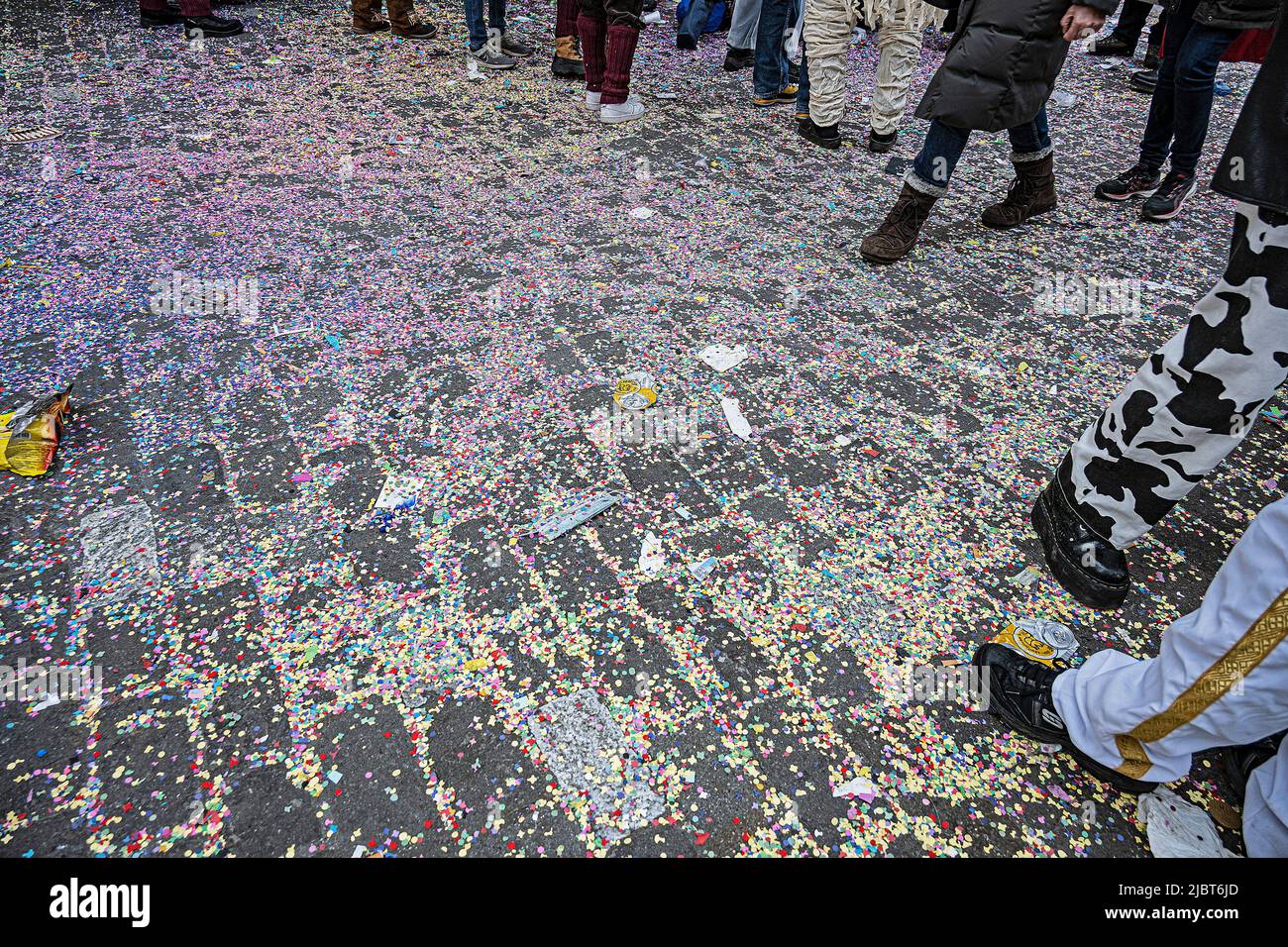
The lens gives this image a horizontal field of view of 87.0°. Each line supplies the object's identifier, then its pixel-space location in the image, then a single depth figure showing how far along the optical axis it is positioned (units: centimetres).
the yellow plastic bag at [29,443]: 182
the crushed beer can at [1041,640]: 157
